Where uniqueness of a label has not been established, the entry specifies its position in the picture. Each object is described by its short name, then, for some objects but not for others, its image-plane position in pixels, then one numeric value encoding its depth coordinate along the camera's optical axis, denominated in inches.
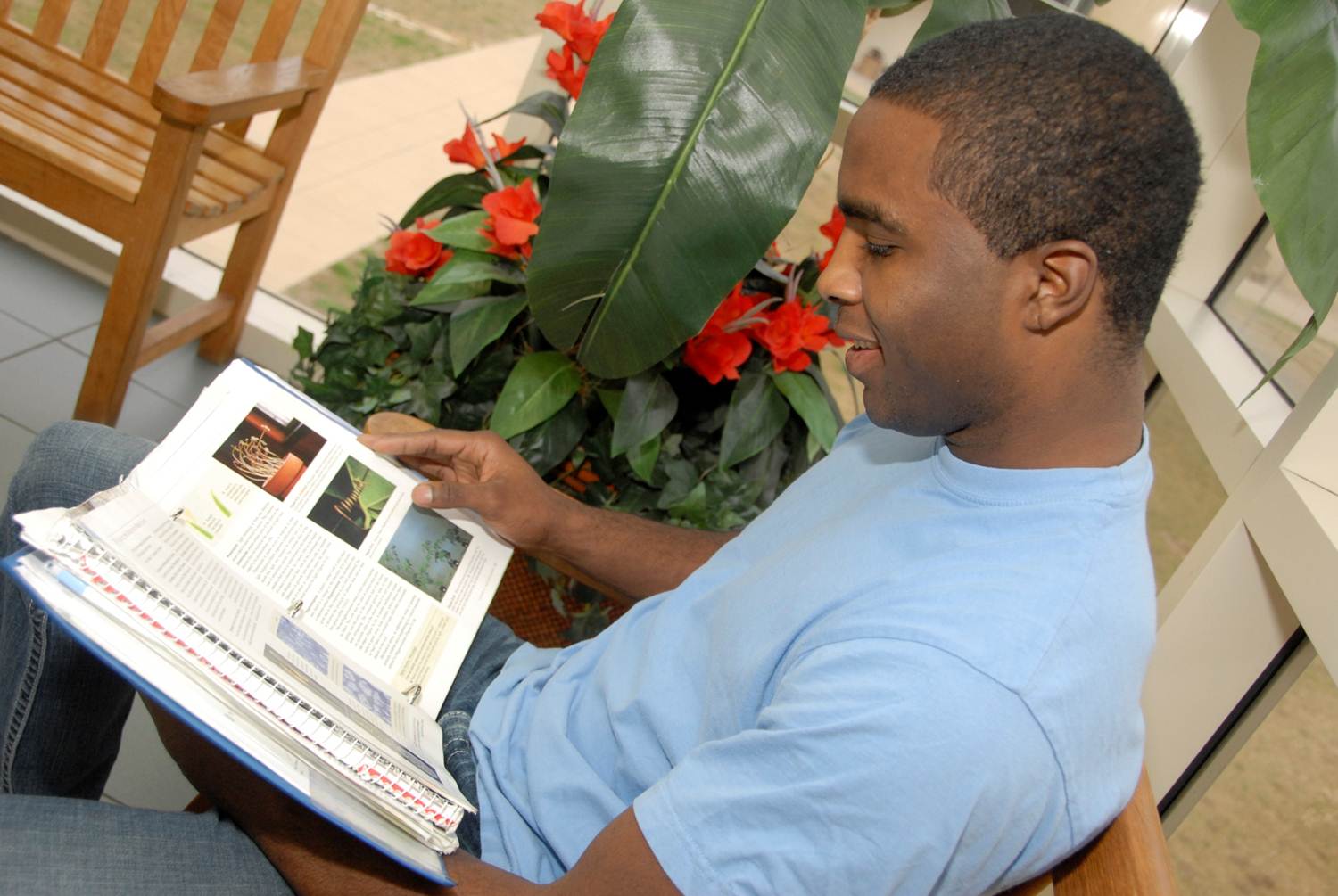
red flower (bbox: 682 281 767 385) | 60.9
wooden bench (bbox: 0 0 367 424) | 77.3
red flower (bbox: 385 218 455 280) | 66.3
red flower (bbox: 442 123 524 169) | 65.3
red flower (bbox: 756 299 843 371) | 63.2
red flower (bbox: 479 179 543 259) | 59.6
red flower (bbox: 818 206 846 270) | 60.3
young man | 29.2
